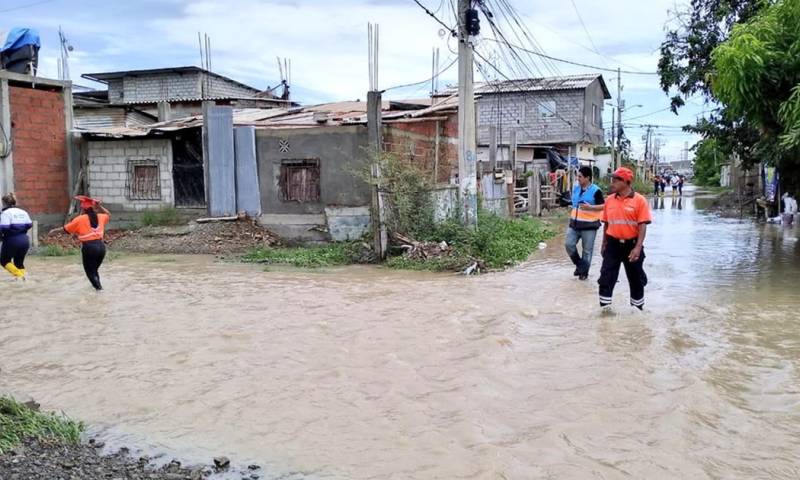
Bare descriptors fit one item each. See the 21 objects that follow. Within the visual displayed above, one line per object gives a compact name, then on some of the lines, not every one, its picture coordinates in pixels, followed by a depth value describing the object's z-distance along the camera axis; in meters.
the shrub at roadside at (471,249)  11.53
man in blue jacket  9.68
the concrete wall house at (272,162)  14.53
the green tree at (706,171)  62.99
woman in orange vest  9.45
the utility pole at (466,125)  12.48
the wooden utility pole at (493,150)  20.95
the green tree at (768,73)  9.30
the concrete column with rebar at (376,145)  12.36
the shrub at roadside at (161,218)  16.20
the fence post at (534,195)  24.69
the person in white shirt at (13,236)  10.34
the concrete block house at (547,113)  36.47
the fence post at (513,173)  21.92
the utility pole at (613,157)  40.12
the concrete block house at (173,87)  27.66
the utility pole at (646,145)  71.40
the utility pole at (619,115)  43.42
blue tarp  16.50
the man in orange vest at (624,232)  7.11
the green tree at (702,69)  16.80
